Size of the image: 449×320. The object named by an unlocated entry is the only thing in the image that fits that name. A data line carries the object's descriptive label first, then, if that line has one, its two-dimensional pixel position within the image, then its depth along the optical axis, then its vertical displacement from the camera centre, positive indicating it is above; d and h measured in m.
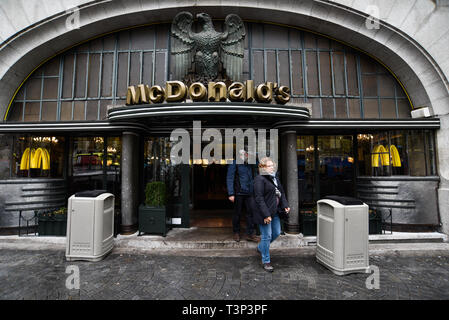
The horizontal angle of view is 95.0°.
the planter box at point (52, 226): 6.31 -1.58
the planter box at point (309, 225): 6.16 -1.56
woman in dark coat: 4.02 -0.63
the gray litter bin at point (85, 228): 4.60 -1.20
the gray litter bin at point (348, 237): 4.04 -1.28
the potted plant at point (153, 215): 6.13 -1.22
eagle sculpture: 7.18 +4.51
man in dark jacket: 5.79 -0.41
